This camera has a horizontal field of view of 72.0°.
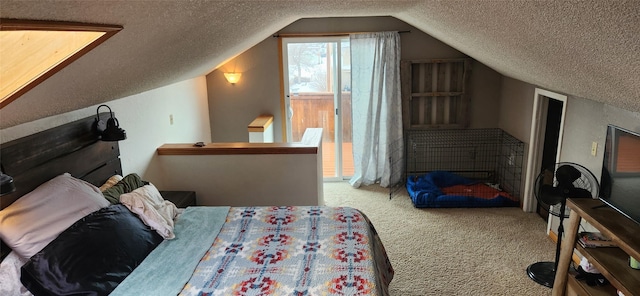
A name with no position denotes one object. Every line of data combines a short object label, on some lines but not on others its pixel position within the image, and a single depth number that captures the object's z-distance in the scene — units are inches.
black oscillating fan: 125.9
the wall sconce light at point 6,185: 61.9
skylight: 65.8
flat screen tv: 103.3
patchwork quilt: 88.1
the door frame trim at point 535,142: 169.8
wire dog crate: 221.8
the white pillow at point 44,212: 82.2
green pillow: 109.7
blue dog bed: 191.6
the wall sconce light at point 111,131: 115.0
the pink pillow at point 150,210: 107.0
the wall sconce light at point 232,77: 217.0
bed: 82.7
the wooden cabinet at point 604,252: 94.3
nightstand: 144.5
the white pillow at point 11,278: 78.7
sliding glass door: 216.2
